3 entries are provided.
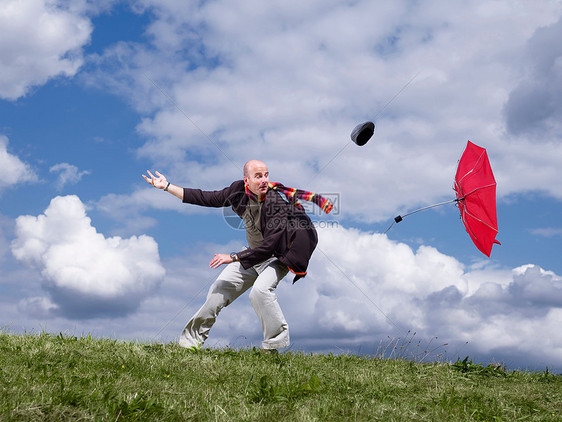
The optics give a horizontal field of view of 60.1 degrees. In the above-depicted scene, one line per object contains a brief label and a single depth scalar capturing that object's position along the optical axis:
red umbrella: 8.63
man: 7.50
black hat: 8.24
